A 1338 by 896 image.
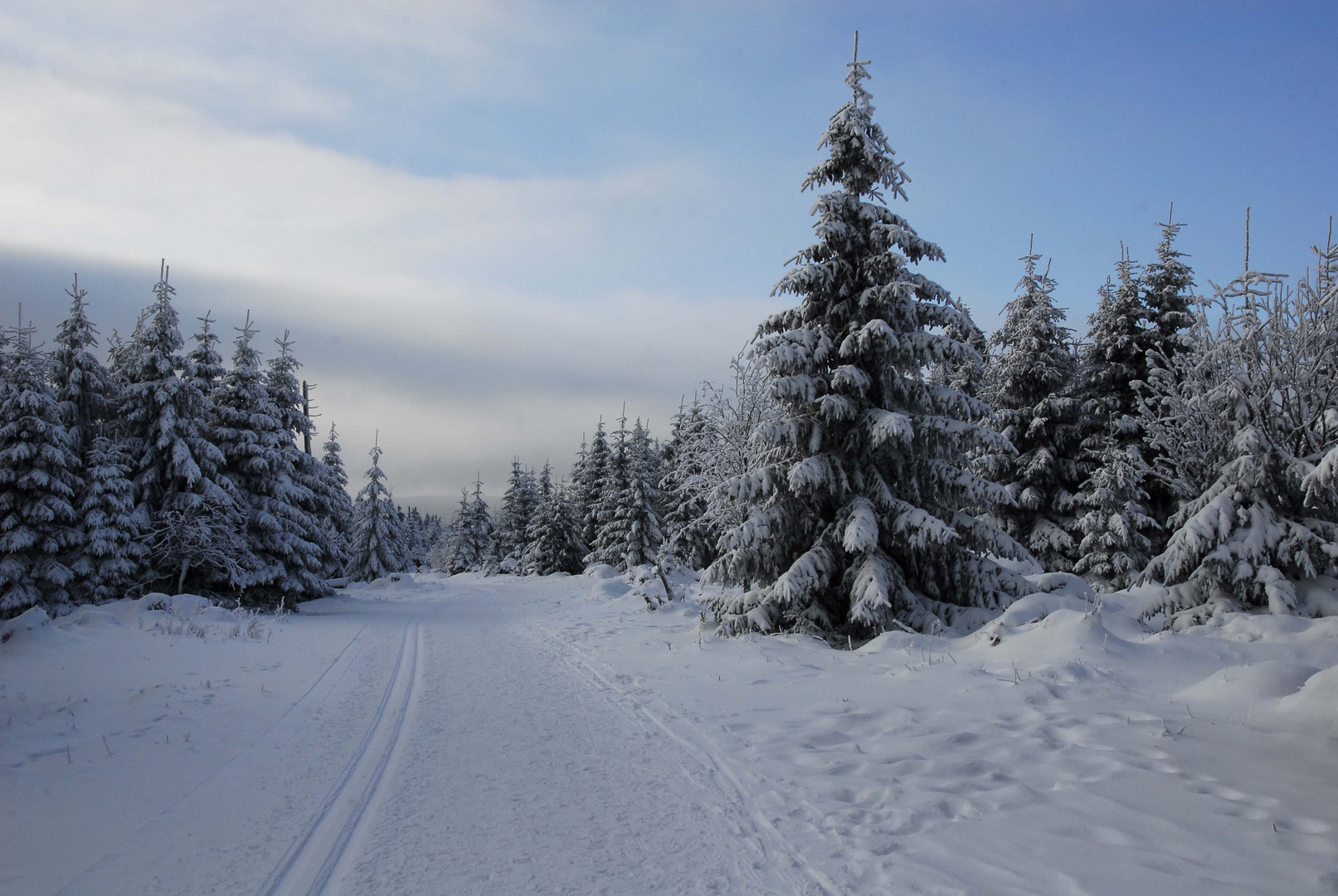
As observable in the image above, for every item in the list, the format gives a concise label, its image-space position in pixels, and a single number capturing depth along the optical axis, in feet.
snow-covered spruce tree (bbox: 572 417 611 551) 150.71
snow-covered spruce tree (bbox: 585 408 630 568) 129.18
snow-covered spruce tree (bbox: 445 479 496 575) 208.95
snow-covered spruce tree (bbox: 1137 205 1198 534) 74.23
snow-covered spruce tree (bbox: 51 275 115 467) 71.97
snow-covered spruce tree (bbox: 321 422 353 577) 92.53
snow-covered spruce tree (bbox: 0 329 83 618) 64.08
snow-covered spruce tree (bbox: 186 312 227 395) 79.25
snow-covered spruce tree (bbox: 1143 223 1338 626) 31.89
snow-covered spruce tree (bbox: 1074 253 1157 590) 68.08
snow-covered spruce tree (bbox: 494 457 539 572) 176.35
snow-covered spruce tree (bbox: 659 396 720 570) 74.96
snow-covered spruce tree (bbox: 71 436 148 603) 66.39
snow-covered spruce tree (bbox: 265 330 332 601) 80.59
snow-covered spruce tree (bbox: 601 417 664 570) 126.21
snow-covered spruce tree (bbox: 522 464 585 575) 143.74
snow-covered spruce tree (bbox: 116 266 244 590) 70.08
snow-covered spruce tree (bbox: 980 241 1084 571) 77.36
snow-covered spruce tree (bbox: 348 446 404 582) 158.81
